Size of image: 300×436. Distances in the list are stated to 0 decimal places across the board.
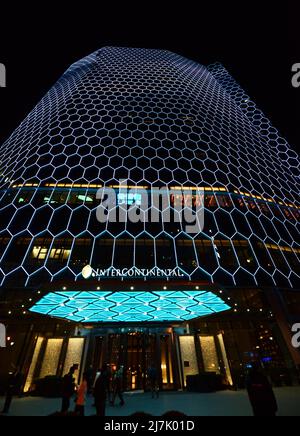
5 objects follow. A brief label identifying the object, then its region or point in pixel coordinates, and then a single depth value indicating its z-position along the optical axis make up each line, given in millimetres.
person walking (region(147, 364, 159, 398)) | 6416
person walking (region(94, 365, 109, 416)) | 3682
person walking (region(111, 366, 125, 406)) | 5375
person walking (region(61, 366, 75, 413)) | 4352
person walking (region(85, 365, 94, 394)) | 7435
